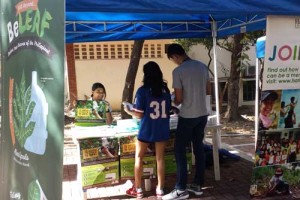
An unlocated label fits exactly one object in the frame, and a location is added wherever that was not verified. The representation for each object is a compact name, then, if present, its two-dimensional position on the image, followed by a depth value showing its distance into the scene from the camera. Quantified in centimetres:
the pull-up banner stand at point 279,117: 340
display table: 378
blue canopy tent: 499
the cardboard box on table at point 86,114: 433
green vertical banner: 145
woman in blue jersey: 363
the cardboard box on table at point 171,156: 423
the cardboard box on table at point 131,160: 402
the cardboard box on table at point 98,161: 379
